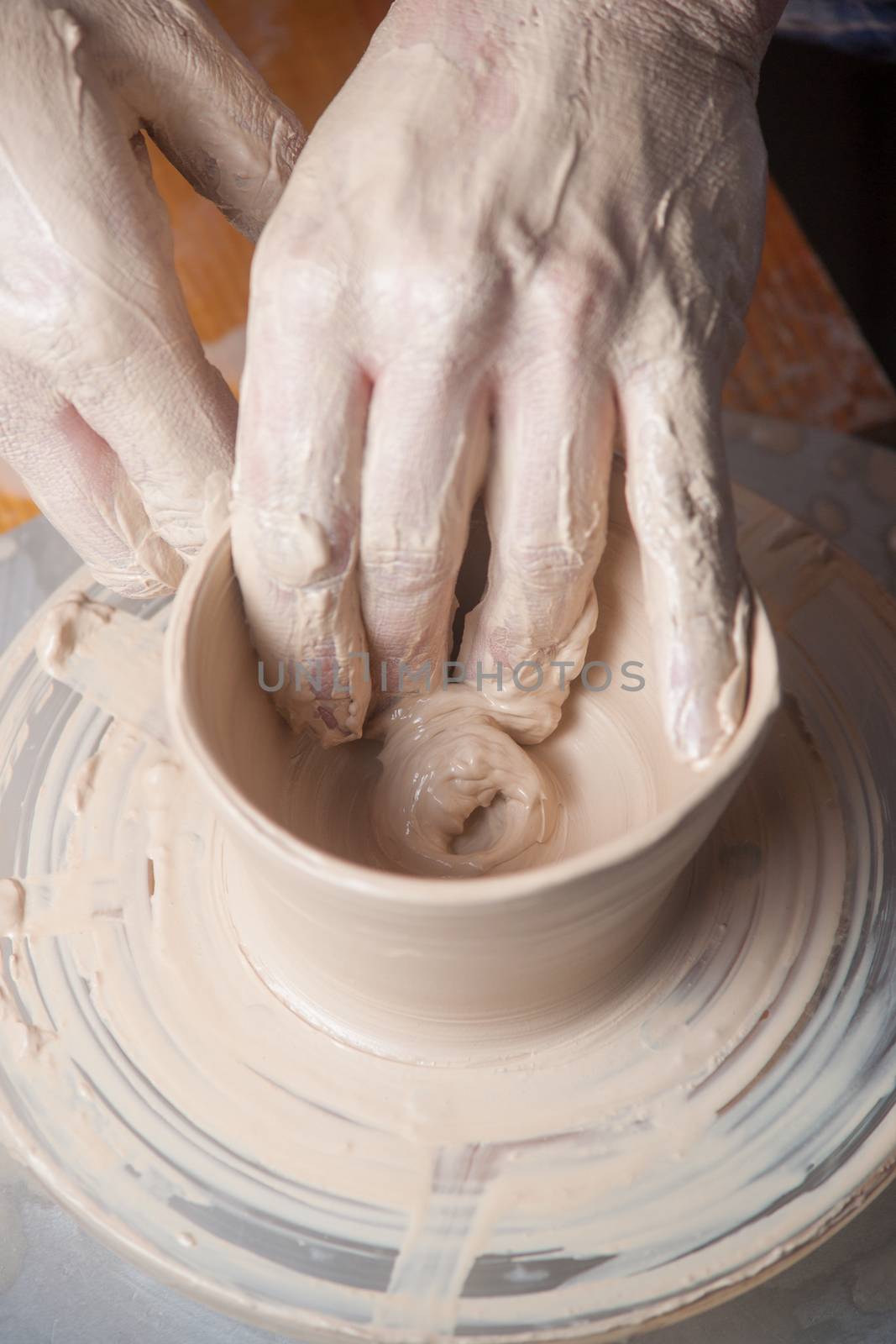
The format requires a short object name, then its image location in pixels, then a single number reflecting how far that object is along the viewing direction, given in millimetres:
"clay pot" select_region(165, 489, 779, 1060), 411
